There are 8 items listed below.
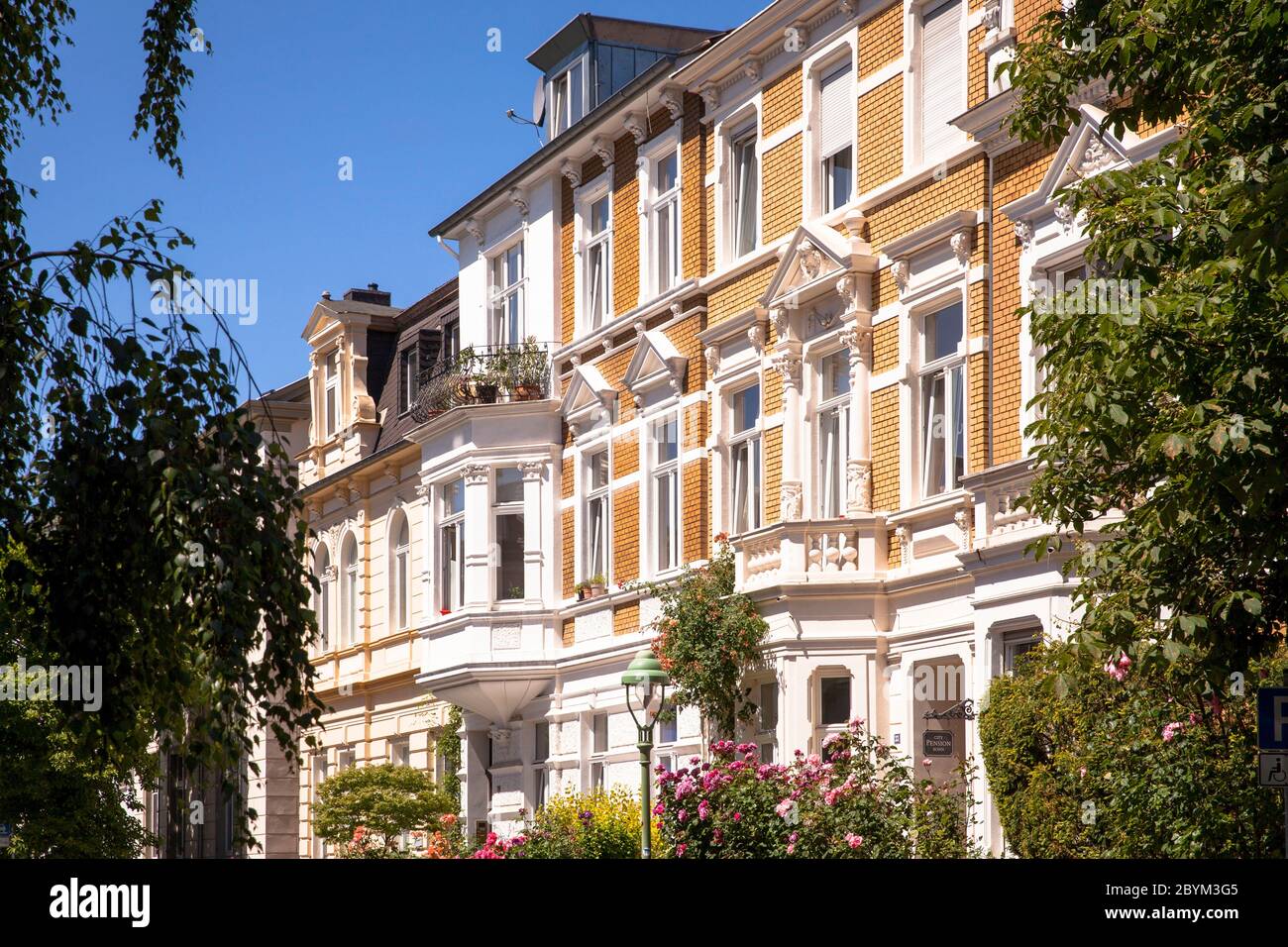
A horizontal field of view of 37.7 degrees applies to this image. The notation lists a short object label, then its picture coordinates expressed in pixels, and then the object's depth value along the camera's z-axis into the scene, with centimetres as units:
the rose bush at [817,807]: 1688
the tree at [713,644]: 2075
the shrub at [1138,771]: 1202
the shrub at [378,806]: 2883
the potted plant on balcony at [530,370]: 2769
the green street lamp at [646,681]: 1819
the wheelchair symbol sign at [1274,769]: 978
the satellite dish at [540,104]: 2973
